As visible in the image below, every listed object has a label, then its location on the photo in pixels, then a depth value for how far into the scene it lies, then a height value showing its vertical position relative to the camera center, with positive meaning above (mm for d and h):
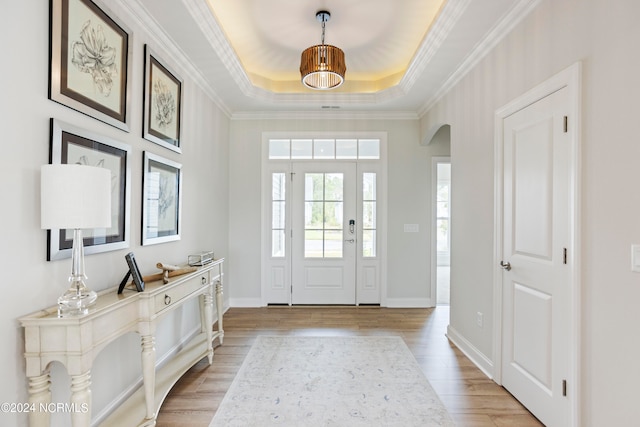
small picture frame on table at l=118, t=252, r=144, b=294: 1868 -372
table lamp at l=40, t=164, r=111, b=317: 1380 +23
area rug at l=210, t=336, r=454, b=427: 2092 -1326
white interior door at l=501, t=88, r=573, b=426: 1870 -269
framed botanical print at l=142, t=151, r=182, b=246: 2424 +114
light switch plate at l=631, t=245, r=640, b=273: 1418 -180
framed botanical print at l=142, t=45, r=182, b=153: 2436 +916
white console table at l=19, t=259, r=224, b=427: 1384 -621
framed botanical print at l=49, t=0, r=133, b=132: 1612 +862
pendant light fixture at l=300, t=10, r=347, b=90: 2838 +1384
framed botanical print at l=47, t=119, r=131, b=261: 1607 +264
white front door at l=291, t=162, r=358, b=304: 4613 -269
